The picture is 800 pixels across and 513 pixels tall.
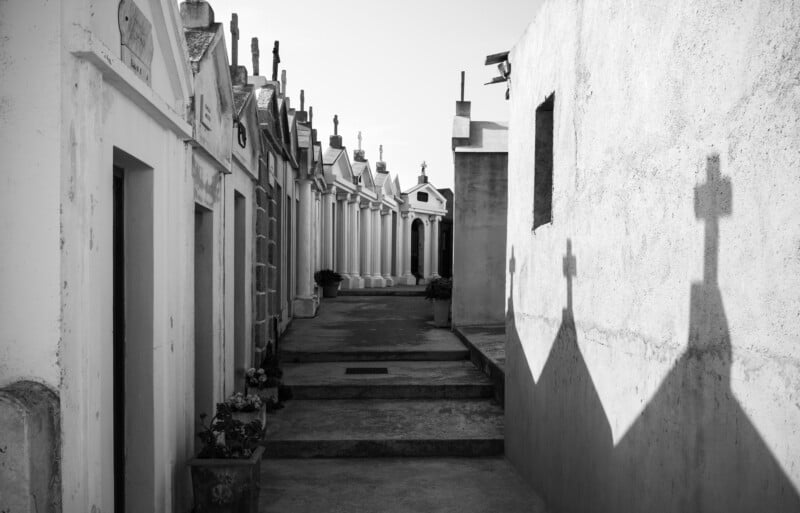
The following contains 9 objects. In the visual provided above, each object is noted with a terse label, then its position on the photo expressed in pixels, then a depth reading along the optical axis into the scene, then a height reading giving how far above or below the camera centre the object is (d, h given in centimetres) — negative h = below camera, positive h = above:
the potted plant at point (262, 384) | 812 -159
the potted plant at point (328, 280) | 2027 -119
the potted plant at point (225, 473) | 486 -151
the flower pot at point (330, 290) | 2058 -145
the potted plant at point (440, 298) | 1396 -112
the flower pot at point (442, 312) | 1395 -136
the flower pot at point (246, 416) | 652 -153
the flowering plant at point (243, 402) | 642 -140
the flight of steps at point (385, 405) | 741 -191
